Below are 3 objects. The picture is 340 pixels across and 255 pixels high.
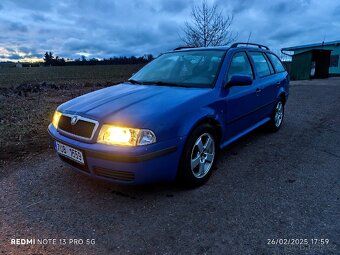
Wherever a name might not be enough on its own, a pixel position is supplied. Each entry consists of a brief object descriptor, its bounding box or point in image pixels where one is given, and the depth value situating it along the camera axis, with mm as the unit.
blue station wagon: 2623
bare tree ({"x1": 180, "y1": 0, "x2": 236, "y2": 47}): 15922
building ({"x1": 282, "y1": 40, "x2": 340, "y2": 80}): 21047
